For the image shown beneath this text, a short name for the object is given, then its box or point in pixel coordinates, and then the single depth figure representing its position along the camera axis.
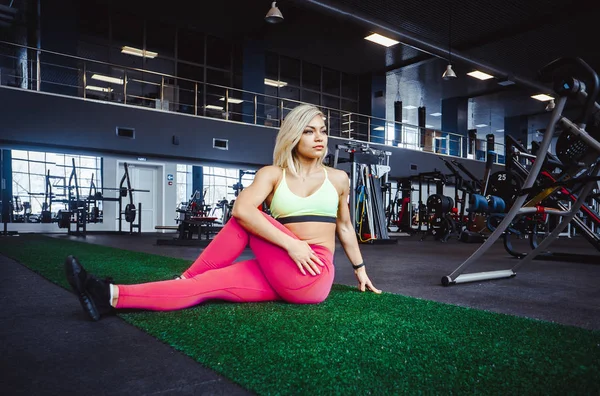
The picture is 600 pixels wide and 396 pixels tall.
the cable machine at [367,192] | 6.72
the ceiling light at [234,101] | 13.51
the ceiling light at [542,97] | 16.11
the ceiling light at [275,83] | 14.05
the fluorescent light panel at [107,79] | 12.84
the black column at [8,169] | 11.56
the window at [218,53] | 12.80
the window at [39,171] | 12.84
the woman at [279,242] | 1.70
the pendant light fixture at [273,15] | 8.06
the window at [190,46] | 12.43
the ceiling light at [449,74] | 10.47
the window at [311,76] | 14.52
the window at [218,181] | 15.77
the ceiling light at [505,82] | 13.46
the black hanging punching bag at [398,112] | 15.23
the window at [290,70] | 14.08
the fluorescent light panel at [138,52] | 12.06
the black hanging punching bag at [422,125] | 15.61
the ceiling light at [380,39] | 10.86
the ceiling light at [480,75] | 13.31
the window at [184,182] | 15.31
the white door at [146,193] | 12.66
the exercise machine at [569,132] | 2.33
